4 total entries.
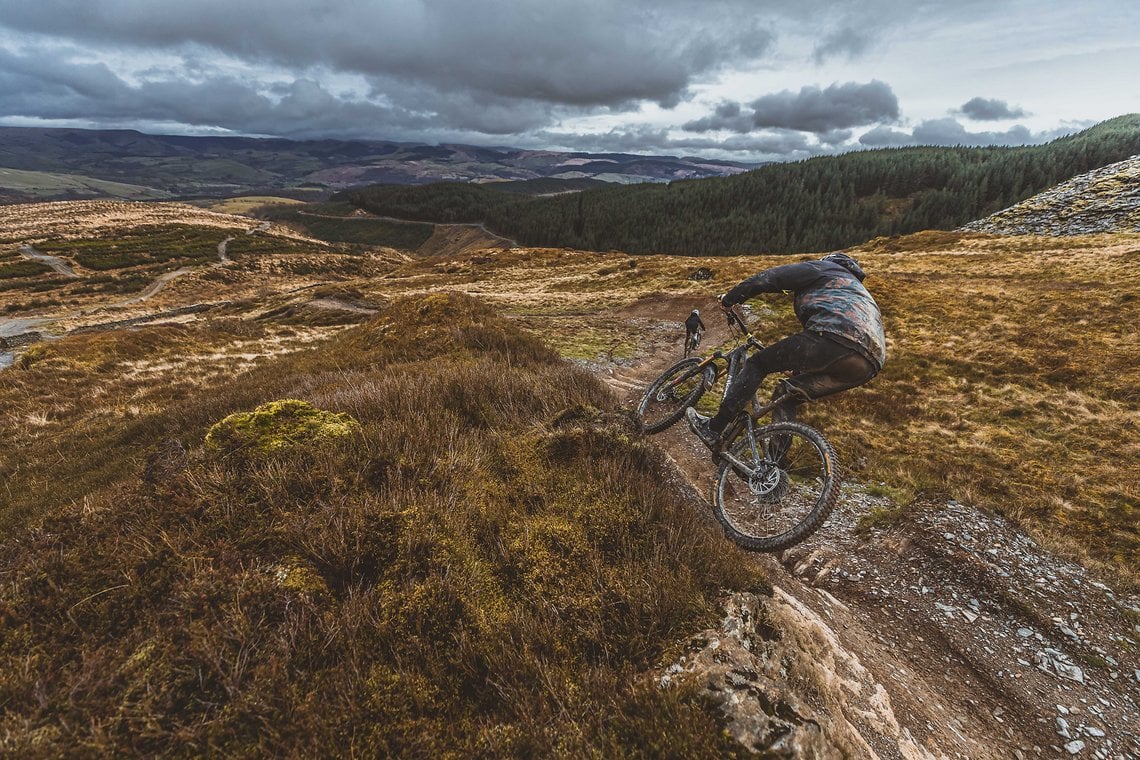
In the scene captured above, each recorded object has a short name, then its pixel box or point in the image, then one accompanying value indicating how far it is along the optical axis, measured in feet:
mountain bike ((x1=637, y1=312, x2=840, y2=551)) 15.58
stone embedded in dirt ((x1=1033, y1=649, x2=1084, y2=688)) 12.92
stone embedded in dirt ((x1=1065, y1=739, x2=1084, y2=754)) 11.09
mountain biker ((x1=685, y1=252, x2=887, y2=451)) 16.26
